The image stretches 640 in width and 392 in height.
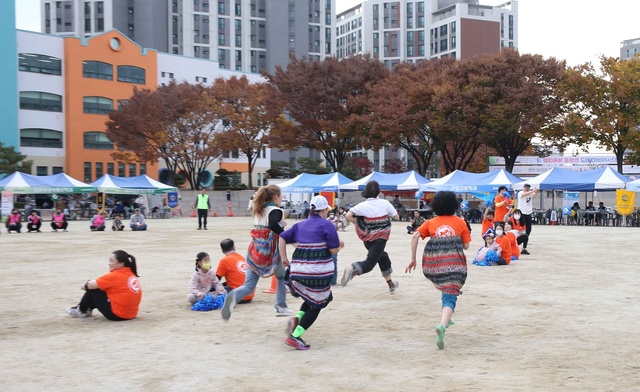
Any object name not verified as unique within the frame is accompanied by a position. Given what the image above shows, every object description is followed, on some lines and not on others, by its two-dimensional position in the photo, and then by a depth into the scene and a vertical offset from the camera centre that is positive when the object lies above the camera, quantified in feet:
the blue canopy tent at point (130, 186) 118.62 -1.72
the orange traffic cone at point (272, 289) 31.04 -5.55
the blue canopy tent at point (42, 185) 106.93 -1.30
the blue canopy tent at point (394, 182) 115.24 -1.22
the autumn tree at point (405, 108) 133.80 +14.37
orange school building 180.96 +24.33
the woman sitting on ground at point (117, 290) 23.67 -4.25
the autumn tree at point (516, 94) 124.98 +15.98
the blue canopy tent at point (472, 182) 104.68 -1.18
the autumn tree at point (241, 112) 163.94 +16.78
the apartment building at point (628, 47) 474.49 +96.04
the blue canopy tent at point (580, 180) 96.58 -0.86
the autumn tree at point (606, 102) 122.52 +14.27
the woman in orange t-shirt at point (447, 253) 19.94 -2.45
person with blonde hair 23.85 -2.57
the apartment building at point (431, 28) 329.72 +81.18
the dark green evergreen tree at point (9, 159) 154.70 +4.47
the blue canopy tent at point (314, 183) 121.80 -1.41
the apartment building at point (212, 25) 263.08 +67.19
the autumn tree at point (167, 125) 158.71 +13.20
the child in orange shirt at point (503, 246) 42.27 -4.75
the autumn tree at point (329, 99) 144.15 +17.63
